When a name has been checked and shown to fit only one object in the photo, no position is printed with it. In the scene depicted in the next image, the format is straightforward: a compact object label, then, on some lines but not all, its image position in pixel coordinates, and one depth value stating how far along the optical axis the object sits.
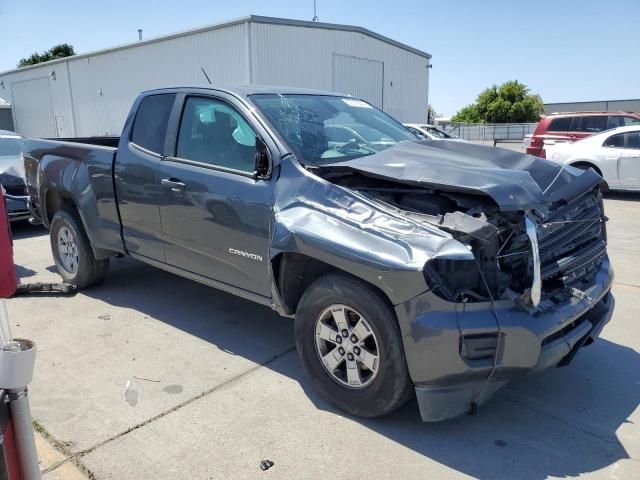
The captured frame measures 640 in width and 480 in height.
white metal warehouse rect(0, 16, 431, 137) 19.34
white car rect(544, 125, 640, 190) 11.24
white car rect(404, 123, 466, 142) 14.60
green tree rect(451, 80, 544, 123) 56.56
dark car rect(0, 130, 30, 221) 8.22
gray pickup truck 2.80
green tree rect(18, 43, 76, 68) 56.12
